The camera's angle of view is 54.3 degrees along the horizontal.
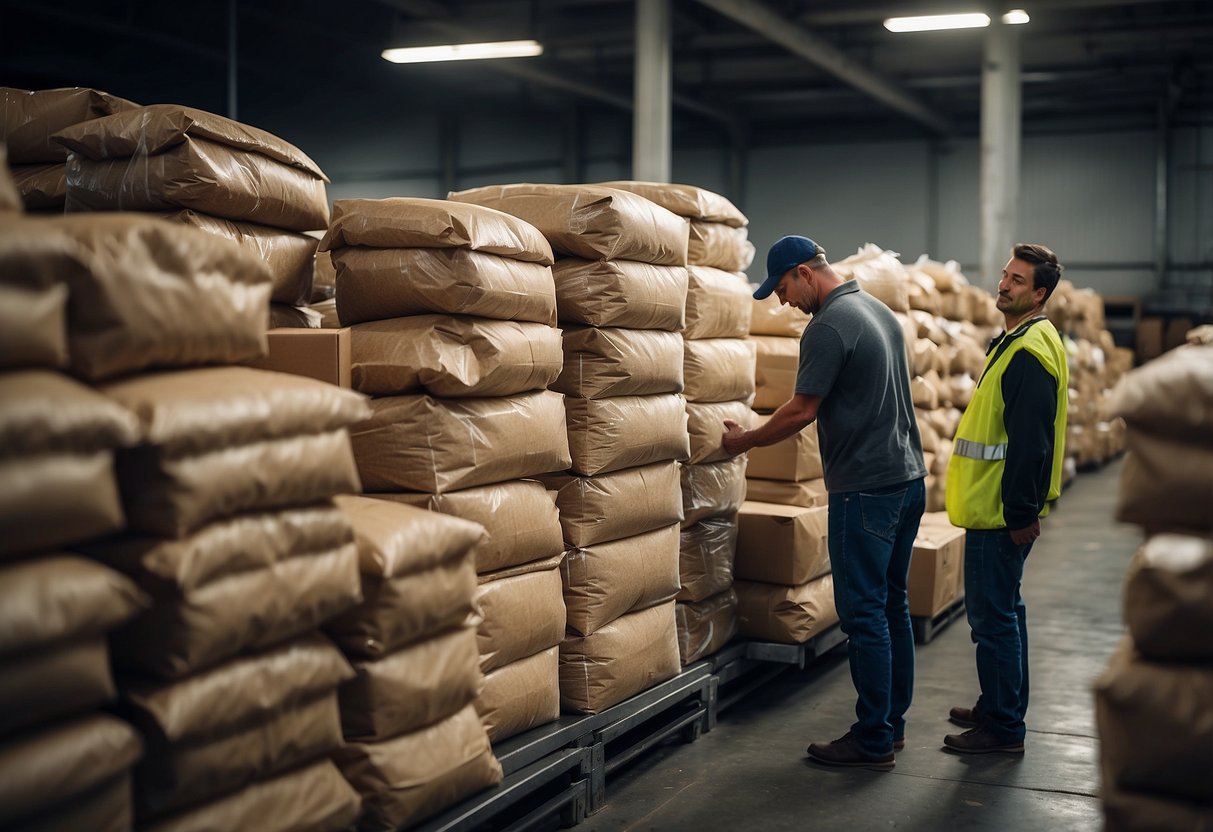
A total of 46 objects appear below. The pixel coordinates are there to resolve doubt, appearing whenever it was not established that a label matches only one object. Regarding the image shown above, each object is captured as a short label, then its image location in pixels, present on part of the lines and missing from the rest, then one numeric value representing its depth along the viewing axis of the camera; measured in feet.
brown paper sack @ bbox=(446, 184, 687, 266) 11.89
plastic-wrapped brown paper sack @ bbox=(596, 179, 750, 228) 14.19
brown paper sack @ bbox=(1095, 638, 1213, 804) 6.93
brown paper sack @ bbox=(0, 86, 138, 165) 10.67
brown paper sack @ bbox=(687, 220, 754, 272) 14.48
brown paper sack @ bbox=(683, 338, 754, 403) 13.97
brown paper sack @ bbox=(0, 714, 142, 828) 5.85
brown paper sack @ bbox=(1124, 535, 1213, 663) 6.96
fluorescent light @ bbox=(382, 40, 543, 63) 40.14
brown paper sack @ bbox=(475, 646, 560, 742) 10.24
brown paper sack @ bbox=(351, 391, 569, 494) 9.88
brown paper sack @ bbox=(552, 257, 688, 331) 11.96
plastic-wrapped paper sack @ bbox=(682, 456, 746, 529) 13.98
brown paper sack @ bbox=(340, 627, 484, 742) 8.32
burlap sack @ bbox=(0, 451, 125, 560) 5.85
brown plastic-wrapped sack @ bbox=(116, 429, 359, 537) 6.75
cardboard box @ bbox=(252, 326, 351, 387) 9.56
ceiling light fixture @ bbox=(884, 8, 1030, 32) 36.35
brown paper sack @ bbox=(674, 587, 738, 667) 13.93
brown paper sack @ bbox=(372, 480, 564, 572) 9.98
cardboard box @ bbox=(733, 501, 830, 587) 15.01
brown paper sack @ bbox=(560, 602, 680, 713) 11.71
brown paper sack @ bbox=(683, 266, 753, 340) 14.11
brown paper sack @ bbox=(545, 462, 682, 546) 11.82
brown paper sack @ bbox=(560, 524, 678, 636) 11.76
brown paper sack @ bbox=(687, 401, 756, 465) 13.96
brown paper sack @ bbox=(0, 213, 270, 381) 6.22
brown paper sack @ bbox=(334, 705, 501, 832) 8.34
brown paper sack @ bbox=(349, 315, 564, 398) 9.95
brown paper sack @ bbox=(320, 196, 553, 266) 10.12
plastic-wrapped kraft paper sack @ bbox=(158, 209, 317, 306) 9.69
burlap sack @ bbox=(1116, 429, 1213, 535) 7.17
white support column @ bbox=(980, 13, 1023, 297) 38.22
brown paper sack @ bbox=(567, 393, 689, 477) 11.85
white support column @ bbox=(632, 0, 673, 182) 32.53
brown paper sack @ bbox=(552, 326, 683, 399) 11.98
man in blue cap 12.67
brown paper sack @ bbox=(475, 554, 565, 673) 10.21
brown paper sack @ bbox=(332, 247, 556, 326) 10.11
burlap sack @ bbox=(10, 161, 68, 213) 10.44
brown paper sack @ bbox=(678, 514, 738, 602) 14.01
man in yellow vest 12.72
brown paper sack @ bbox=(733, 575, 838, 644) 15.02
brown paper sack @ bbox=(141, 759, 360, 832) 7.07
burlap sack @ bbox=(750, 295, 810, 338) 16.96
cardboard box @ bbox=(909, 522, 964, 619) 18.04
